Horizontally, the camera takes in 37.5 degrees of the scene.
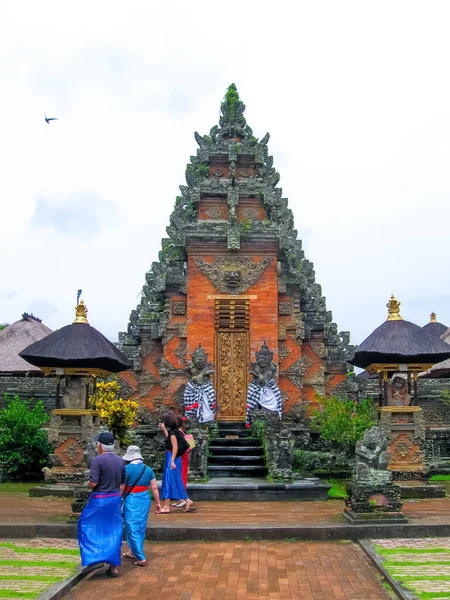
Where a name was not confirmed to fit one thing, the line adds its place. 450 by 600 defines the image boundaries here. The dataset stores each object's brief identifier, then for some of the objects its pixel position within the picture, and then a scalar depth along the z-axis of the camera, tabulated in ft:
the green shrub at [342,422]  53.62
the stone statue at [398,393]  51.49
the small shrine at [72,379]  48.52
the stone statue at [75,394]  50.96
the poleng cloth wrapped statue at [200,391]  56.34
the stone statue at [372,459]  33.68
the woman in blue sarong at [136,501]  25.80
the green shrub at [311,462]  54.34
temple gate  61.00
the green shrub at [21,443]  54.13
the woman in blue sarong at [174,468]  36.29
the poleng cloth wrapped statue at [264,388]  57.11
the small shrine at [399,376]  49.14
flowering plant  55.62
